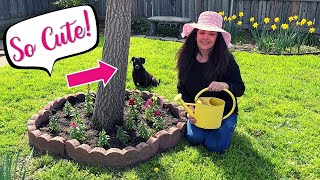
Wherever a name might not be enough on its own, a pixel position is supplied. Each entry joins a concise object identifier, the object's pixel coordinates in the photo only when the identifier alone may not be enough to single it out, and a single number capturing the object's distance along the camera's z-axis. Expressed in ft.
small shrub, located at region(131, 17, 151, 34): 22.89
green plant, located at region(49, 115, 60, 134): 8.37
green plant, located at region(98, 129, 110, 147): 7.81
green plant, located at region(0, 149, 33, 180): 4.69
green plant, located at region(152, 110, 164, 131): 8.60
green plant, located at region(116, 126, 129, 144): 7.99
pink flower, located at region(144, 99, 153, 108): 8.91
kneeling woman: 7.93
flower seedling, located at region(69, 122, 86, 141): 7.92
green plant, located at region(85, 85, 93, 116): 9.29
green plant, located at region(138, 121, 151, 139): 8.14
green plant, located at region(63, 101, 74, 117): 9.17
